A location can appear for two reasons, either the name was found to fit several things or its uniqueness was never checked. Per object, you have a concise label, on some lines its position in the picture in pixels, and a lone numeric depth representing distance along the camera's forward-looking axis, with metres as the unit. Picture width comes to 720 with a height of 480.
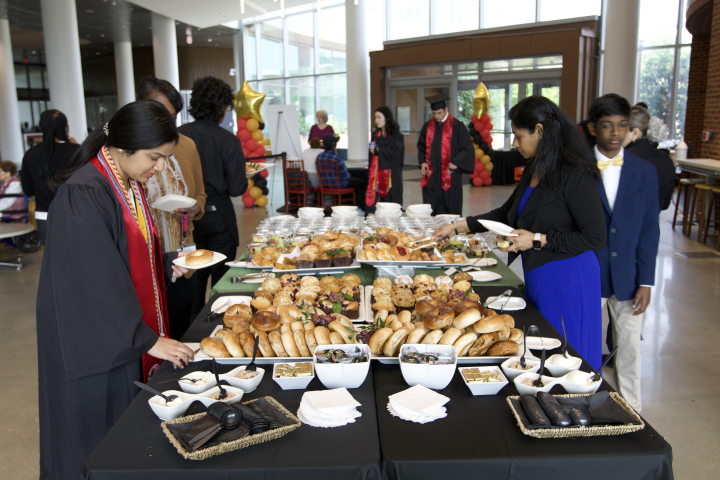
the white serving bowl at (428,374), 1.45
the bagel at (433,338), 1.65
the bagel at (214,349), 1.65
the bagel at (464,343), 1.65
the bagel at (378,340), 1.66
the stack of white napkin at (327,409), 1.31
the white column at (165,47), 15.19
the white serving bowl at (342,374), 1.47
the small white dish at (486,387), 1.42
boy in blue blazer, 2.43
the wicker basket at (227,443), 1.16
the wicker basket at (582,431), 1.22
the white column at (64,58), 11.49
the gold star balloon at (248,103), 9.38
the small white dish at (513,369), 1.51
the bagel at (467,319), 1.73
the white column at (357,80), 13.91
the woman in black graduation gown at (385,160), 6.75
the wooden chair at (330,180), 7.66
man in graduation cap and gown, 5.52
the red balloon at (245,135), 9.40
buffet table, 1.15
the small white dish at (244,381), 1.48
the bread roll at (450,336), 1.66
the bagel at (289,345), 1.65
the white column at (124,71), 17.72
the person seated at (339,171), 7.55
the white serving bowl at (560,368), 1.52
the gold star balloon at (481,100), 11.22
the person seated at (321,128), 9.88
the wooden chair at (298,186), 8.28
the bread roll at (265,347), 1.66
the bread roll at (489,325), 1.69
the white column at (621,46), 10.06
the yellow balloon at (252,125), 9.47
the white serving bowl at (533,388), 1.40
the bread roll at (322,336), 1.67
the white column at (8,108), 14.46
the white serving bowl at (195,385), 1.45
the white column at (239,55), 19.00
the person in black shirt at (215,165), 3.58
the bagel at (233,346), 1.66
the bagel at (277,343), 1.67
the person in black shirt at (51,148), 4.53
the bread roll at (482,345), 1.65
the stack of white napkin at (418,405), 1.33
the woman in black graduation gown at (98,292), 1.51
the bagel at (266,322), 1.72
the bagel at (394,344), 1.65
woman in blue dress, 2.15
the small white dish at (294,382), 1.47
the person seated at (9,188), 6.46
